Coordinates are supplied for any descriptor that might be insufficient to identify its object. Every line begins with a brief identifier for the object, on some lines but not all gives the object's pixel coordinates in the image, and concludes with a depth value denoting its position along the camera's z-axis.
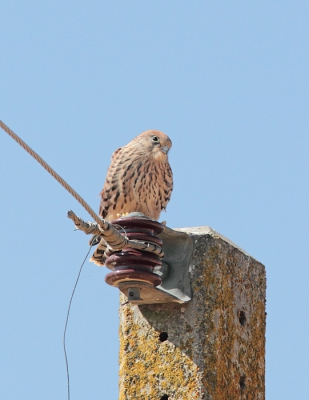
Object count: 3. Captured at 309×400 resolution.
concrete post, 10.45
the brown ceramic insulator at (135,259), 10.45
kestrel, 14.48
